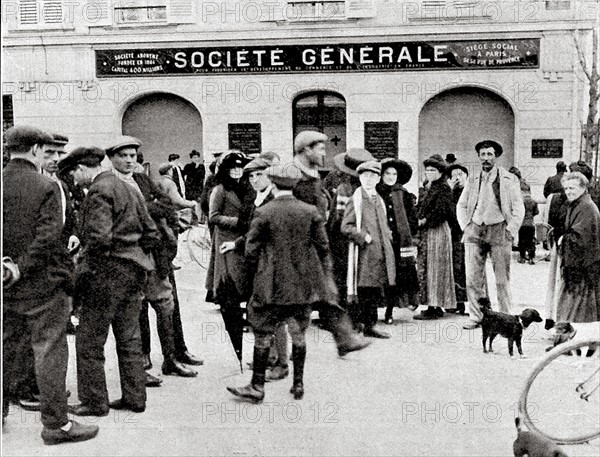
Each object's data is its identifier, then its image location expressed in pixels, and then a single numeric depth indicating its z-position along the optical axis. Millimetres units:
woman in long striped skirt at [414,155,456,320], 8344
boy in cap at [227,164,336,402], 5316
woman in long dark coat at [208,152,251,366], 6234
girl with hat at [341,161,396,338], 7363
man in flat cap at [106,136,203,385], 5871
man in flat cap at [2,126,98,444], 4387
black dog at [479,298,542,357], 6653
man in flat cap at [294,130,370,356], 5598
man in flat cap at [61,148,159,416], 4957
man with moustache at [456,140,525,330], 7645
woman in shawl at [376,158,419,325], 7973
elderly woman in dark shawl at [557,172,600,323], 6395
